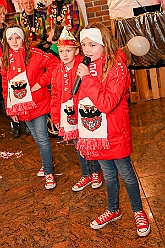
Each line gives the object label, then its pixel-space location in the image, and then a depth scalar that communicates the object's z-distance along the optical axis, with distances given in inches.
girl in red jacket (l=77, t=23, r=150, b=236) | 74.7
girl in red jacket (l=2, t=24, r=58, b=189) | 104.3
